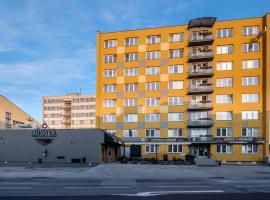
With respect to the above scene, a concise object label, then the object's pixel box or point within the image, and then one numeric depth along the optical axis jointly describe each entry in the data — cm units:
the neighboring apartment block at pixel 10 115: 5794
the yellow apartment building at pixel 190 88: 4794
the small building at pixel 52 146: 3712
